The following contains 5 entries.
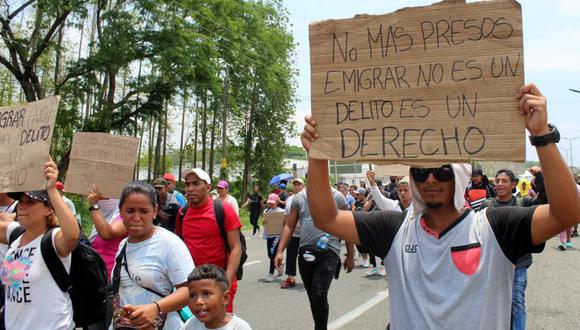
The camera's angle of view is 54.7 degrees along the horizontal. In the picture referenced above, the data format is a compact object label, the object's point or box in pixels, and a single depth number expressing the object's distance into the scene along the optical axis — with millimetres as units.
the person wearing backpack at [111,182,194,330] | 3137
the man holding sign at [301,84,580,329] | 2131
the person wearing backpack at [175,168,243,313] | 4715
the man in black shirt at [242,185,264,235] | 20125
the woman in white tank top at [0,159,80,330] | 3174
